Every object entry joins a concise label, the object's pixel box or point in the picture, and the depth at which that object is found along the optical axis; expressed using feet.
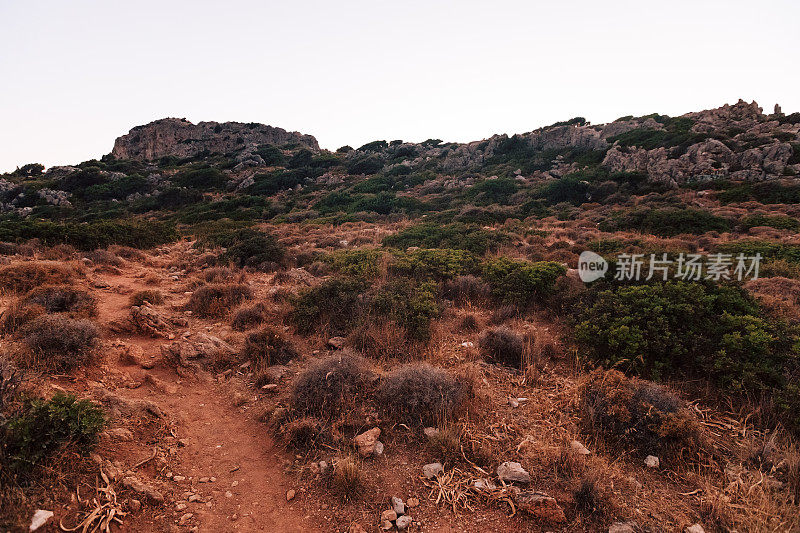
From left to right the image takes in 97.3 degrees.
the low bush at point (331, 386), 14.07
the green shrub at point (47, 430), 9.09
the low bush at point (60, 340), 14.76
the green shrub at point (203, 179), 154.10
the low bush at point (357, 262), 30.16
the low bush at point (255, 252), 39.55
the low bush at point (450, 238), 41.14
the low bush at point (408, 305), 20.49
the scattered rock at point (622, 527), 9.26
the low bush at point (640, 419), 11.98
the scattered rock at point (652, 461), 11.62
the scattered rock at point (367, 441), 11.96
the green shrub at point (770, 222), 46.66
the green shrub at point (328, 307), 22.02
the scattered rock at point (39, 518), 8.18
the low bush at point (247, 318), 22.49
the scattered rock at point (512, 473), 10.87
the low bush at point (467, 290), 26.96
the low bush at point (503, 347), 18.20
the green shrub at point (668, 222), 49.26
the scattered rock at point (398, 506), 10.11
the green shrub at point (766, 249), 31.73
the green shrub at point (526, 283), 24.80
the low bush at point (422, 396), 13.57
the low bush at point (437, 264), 30.60
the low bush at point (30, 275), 24.16
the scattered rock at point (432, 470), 11.26
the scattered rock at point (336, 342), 19.90
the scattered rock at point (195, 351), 17.62
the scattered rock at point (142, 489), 10.12
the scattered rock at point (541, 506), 9.75
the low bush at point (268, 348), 18.44
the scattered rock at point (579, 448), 11.78
